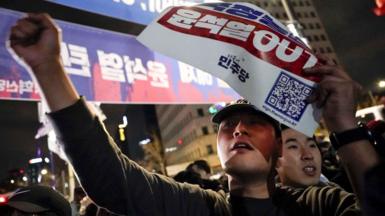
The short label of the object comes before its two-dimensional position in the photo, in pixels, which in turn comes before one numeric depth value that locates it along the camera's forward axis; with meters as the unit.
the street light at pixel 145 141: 50.12
